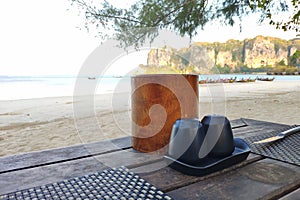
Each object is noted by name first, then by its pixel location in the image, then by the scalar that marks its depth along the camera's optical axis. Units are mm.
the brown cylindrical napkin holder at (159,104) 475
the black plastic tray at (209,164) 369
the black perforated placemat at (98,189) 301
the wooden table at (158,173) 321
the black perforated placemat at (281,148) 455
